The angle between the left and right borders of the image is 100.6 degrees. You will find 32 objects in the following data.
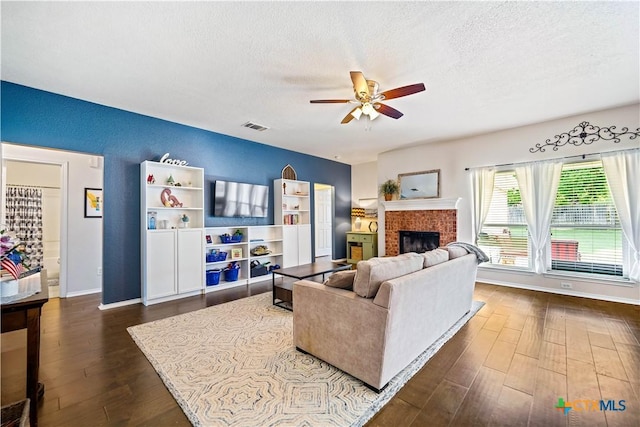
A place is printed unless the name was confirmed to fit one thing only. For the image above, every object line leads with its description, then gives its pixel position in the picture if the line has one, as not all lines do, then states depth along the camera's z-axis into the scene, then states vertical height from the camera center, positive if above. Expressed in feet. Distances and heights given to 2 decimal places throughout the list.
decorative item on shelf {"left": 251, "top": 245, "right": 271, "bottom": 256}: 17.48 -2.32
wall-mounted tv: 15.74 +1.03
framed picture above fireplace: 18.02 +2.13
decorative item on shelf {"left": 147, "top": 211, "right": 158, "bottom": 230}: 12.85 -0.22
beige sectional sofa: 6.13 -2.58
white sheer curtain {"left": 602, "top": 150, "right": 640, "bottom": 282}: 11.99 +0.91
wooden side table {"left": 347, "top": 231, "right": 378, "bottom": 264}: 22.82 -2.70
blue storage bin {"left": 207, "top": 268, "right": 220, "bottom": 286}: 14.95 -3.46
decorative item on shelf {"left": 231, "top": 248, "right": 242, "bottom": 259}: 16.42 -2.32
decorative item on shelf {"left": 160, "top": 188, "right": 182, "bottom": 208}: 13.69 +0.90
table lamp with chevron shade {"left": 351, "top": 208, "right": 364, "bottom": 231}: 24.93 -0.08
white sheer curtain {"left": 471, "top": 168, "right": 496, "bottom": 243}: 15.94 +1.25
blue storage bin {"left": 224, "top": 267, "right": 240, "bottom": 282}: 15.87 -3.49
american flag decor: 5.16 -0.98
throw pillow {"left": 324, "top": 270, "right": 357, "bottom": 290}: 7.25 -1.78
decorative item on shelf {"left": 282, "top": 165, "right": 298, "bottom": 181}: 19.86 +3.25
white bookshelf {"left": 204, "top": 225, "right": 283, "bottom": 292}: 15.68 -2.01
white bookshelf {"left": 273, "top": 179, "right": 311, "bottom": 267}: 18.81 -0.10
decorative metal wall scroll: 12.46 +3.83
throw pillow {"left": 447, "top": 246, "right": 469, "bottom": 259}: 10.00 -1.43
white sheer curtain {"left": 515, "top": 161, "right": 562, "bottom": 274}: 13.97 +0.87
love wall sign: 13.43 +2.91
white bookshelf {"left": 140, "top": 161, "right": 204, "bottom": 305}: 12.67 -0.77
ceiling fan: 8.29 +4.10
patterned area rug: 5.53 -4.13
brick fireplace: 17.31 -0.23
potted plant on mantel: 19.67 +1.98
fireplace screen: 18.02 -1.83
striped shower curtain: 15.44 +0.09
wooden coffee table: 11.82 -2.65
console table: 4.84 -2.01
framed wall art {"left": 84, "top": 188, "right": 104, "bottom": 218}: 14.69 +0.79
